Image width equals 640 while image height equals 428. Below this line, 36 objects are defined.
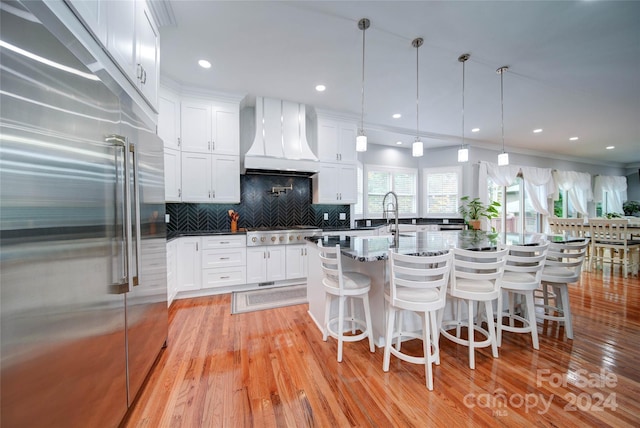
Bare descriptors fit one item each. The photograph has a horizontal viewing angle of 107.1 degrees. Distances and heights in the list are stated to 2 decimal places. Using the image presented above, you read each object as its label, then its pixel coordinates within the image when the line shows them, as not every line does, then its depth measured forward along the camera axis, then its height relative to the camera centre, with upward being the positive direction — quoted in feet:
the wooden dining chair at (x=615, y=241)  13.43 -1.75
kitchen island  6.08 -0.96
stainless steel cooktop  11.19 -1.07
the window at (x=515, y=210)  20.94 +0.21
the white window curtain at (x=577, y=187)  23.16 +2.58
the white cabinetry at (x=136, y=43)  4.48 +3.79
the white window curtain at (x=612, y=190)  25.77 +2.42
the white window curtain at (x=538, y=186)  21.40 +2.41
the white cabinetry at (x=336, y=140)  13.24 +4.19
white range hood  11.69 +3.68
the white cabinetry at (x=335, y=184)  13.46 +1.70
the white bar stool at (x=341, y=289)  5.98 -1.96
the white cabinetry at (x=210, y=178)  10.91 +1.71
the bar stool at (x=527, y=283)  6.39 -1.94
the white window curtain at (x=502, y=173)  19.21 +3.28
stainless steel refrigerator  2.26 -0.24
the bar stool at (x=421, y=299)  5.08 -1.96
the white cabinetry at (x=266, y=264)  11.30 -2.46
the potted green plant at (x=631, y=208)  26.22 +0.44
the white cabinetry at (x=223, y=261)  10.67 -2.18
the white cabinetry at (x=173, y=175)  10.20 +1.70
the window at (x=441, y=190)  18.78 +1.79
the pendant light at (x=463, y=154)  9.87 +2.46
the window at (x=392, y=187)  17.89 +2.04
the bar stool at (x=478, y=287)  5.65 -1.90
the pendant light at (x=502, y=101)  9.34 +5.67
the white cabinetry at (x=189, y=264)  10.18 -2.21
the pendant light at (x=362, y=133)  6.88 +2.76
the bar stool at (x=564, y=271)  7.00 -1.82
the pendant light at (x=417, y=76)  7.69 +5.58
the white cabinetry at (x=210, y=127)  10.82 +4.09
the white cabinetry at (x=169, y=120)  9.97 +4.06
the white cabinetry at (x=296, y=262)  11.96 -2.47
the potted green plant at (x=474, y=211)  16.77 +0.12
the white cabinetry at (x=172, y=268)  9.13 -2.19
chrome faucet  6.88 -0.83
